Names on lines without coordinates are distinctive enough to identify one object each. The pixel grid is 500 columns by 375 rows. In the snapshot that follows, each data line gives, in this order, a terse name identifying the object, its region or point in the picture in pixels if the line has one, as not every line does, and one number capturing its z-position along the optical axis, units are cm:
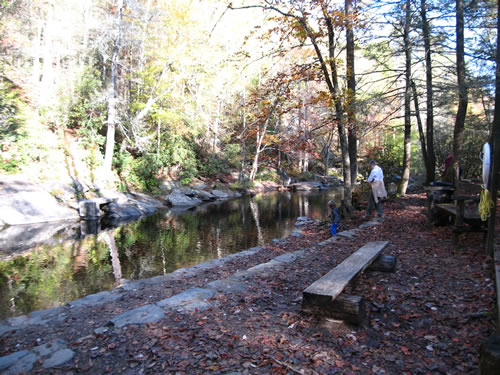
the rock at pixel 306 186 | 2769
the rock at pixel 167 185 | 2077
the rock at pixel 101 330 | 329
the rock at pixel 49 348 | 306
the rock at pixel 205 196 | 2093
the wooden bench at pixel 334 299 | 315
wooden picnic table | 571
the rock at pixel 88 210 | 1385
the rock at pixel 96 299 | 481
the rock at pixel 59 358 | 284
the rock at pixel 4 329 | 381
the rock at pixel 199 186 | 2239
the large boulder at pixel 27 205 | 1223
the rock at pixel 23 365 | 274
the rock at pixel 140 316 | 344
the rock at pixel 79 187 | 1569
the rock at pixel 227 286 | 450
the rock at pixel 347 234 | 770
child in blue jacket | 869
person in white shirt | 927
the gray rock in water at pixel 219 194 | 2227
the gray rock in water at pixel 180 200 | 1878
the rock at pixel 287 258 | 612
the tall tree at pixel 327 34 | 837
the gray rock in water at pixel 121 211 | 1487
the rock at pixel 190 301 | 385
